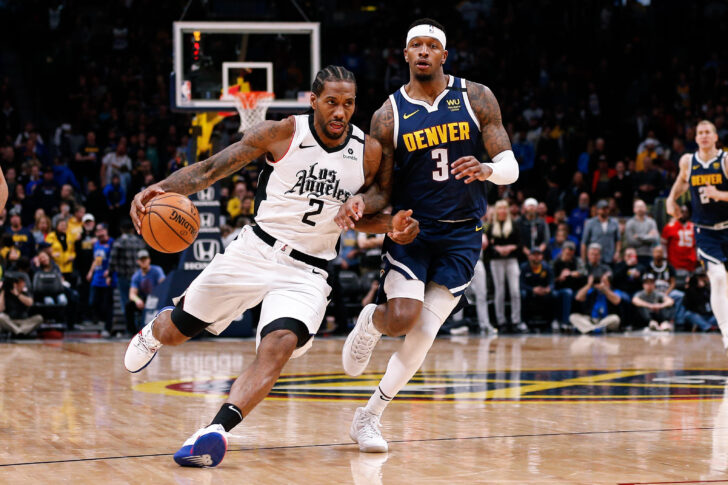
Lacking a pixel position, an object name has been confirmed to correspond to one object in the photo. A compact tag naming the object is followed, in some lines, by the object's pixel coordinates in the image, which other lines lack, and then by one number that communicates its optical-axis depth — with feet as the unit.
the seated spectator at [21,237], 50.37
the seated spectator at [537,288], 51.90
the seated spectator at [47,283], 47.80
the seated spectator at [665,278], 52.26
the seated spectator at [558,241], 54.44
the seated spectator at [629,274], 53.16
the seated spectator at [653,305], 51.47
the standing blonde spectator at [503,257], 50.55
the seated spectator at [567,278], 51.93
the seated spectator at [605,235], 54.03
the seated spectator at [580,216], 58.44
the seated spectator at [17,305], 45.80
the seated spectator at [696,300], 51.21
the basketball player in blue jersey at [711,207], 32.76
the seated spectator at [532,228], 52.90
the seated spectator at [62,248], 51.42
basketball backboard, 46.32
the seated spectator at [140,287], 47.19
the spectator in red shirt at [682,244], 53.06
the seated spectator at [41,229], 51.55
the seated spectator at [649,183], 60.03
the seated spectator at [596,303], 50.96
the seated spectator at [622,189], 60.34
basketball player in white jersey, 18.15
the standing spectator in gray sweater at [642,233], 54.08
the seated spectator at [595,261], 51.57
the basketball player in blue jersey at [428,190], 18.93
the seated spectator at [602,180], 60.64
